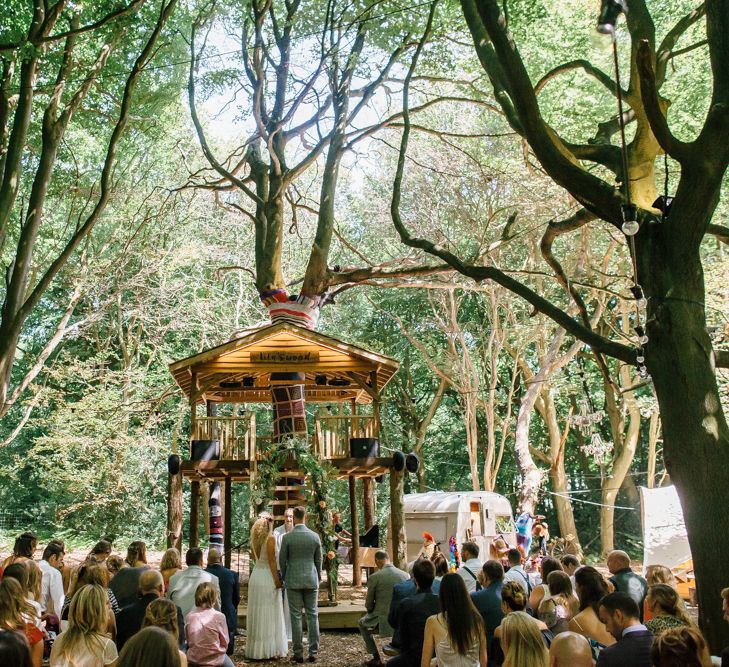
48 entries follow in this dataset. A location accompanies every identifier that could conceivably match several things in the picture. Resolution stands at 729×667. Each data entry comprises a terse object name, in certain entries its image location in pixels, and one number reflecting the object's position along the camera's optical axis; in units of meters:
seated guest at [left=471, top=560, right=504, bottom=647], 6.02
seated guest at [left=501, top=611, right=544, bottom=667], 3.96
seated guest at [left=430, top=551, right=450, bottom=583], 7.07
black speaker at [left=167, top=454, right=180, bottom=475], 14.92
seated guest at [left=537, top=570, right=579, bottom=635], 5.56
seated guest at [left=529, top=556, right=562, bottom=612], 6.48
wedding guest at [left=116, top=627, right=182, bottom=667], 3.04
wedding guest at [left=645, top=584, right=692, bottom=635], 4.53
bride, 8.84
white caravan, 20.56
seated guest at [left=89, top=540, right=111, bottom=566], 7.63
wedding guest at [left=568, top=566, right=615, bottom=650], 4.92
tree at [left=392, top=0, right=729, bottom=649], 5.91
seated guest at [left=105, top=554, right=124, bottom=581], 8.10
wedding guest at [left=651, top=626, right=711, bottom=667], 3.23
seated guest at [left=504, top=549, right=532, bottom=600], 7.07
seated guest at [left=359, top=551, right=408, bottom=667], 7.79
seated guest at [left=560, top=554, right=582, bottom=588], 7.10
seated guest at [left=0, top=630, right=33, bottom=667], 2.66
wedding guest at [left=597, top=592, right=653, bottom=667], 4.14
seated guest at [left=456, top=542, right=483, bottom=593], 7.16
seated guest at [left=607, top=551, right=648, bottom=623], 6.20
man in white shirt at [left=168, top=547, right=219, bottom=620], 6.95
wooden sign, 15.57
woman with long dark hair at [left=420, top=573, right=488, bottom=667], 4.85
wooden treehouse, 15.13
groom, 8.84
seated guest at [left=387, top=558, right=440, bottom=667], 5.71
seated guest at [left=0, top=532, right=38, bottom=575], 6.72
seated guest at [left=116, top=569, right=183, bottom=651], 5.50
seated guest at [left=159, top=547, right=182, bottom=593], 7.13
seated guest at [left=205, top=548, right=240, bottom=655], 7.52
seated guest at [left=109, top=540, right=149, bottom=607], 5.89
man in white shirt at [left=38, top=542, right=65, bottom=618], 6.88
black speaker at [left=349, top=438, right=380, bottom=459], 15.43
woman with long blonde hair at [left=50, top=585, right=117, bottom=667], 4.32
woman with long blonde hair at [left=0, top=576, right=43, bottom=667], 4.57
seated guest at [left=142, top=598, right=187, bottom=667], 4.43
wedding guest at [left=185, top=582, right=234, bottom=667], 5.68
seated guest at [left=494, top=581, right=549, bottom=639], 5.23
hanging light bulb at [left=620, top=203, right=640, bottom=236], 6.24
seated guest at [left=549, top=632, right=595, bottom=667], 4.25
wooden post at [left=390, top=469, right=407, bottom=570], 14.94
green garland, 12.72
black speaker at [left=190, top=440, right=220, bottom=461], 15.15
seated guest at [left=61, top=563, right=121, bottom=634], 5.04
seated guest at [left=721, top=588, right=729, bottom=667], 3.71
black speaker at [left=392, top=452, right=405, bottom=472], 14.98
